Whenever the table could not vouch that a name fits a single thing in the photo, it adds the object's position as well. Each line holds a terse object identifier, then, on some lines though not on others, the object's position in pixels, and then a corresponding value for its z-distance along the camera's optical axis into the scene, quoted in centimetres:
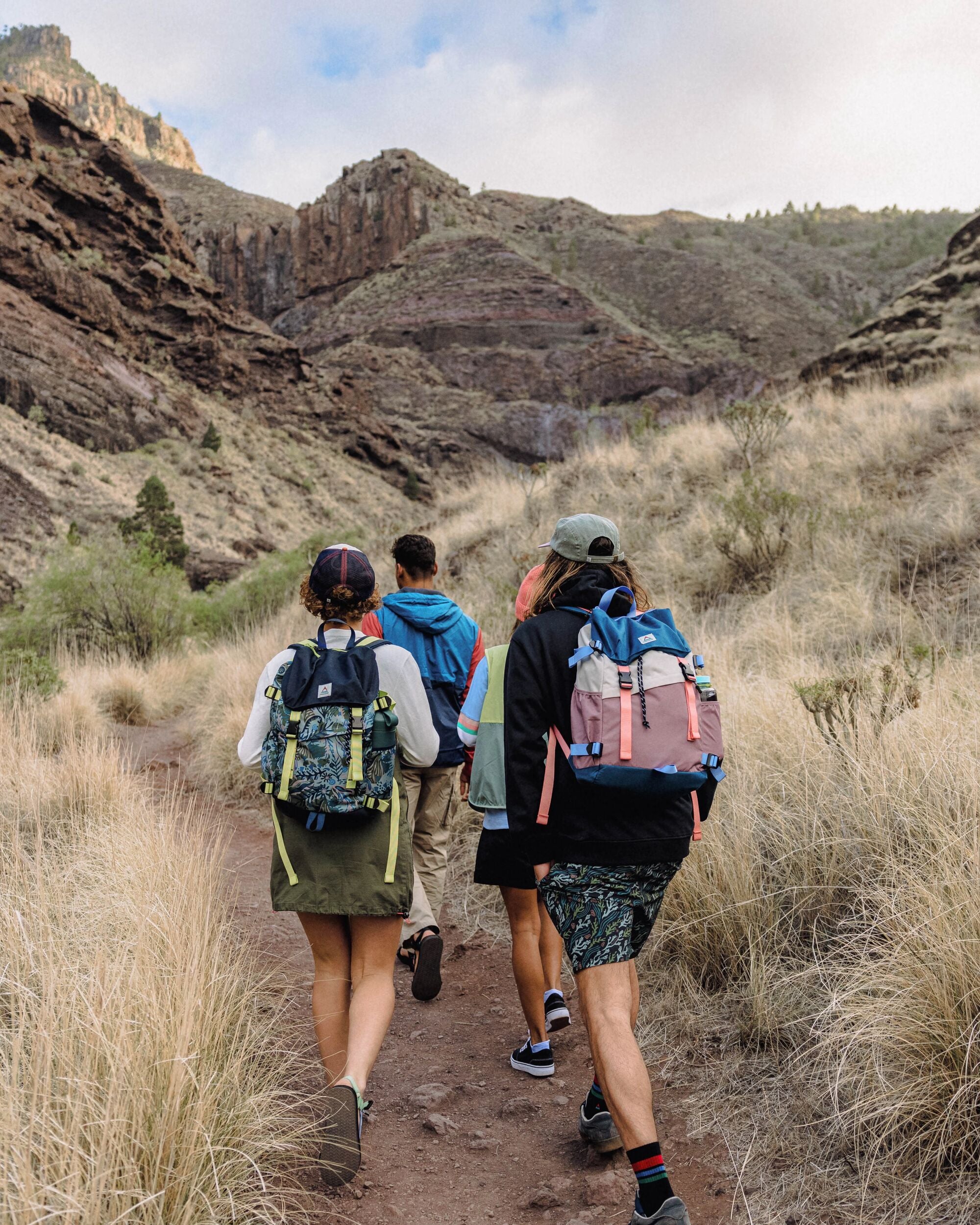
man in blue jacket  366
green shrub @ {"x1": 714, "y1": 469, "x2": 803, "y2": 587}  743
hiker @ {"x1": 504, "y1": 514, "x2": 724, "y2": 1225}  205
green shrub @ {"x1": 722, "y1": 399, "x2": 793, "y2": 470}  999
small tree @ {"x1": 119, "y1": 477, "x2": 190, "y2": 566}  2136
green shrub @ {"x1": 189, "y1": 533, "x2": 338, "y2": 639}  1312
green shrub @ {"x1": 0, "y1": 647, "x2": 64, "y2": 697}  794
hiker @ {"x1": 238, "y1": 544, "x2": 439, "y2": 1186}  239
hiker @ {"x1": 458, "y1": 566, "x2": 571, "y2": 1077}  281
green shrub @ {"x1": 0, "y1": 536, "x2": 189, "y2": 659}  1173
